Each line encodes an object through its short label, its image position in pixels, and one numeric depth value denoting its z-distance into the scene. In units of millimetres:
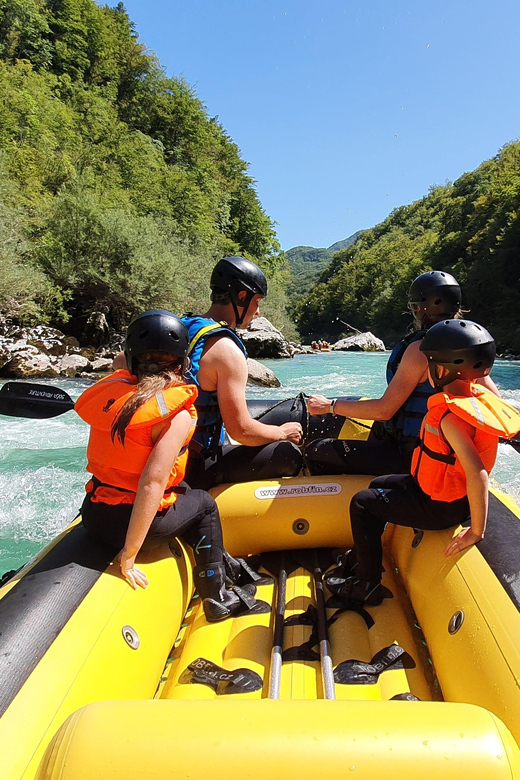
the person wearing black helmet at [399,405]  2463
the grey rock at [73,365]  13662
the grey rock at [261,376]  13664
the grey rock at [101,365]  14305
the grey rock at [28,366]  12750
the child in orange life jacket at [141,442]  1808
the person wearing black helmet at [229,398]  2350
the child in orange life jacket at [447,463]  1815
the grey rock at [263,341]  21031
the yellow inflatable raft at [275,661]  1018
